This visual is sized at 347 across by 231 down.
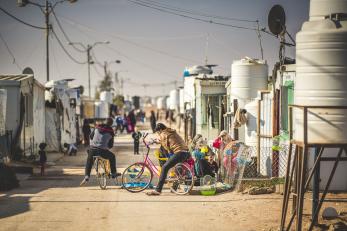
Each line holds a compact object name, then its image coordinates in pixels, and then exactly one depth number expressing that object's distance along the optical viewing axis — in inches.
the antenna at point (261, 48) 860.5
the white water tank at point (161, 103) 4117.9
